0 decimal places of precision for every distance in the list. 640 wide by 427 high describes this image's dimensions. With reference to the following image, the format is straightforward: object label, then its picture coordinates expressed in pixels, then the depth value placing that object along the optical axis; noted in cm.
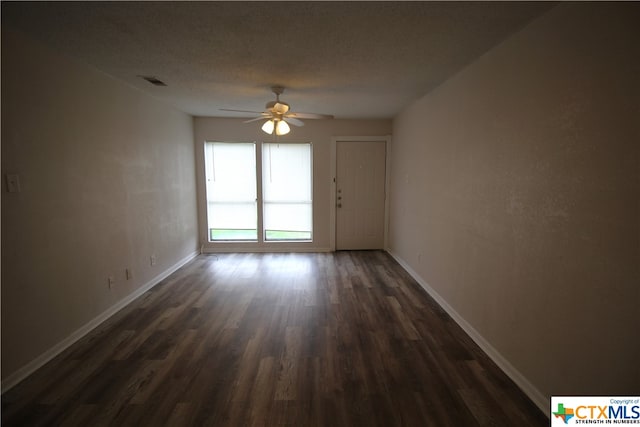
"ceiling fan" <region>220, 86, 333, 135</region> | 321
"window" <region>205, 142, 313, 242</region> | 535
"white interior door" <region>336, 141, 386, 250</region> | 541
